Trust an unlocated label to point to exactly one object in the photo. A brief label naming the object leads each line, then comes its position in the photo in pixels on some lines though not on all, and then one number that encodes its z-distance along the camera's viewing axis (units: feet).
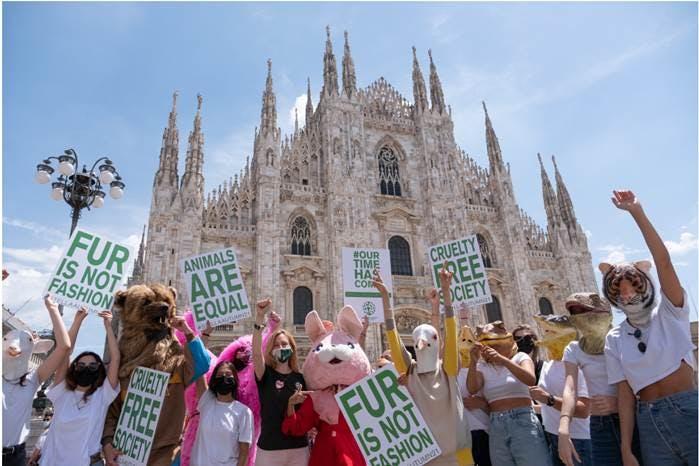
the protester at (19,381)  10.61
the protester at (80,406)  10.36
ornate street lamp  28.14
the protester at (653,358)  7.98
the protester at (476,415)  12.74
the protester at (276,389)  11.43
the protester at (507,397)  11.07
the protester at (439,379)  10.74
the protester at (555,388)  11.47
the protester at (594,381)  9.63
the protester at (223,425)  11.01
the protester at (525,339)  13.71
